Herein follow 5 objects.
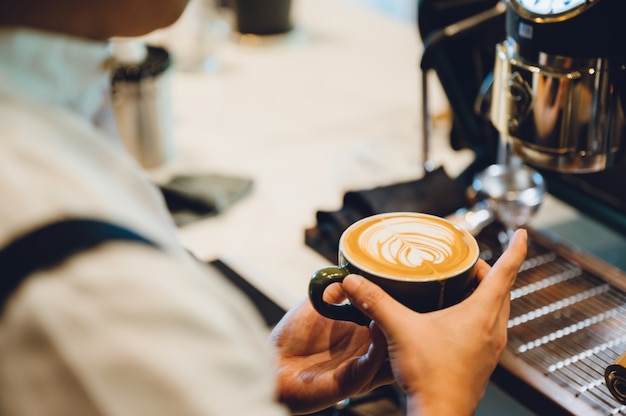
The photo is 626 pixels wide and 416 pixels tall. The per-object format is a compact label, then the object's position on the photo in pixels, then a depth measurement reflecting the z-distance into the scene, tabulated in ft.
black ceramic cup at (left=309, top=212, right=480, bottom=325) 2.45
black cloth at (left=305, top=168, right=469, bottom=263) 4.05
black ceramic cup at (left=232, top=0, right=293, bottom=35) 7.67
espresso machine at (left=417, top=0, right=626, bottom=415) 2.92
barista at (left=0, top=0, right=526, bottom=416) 1.52
